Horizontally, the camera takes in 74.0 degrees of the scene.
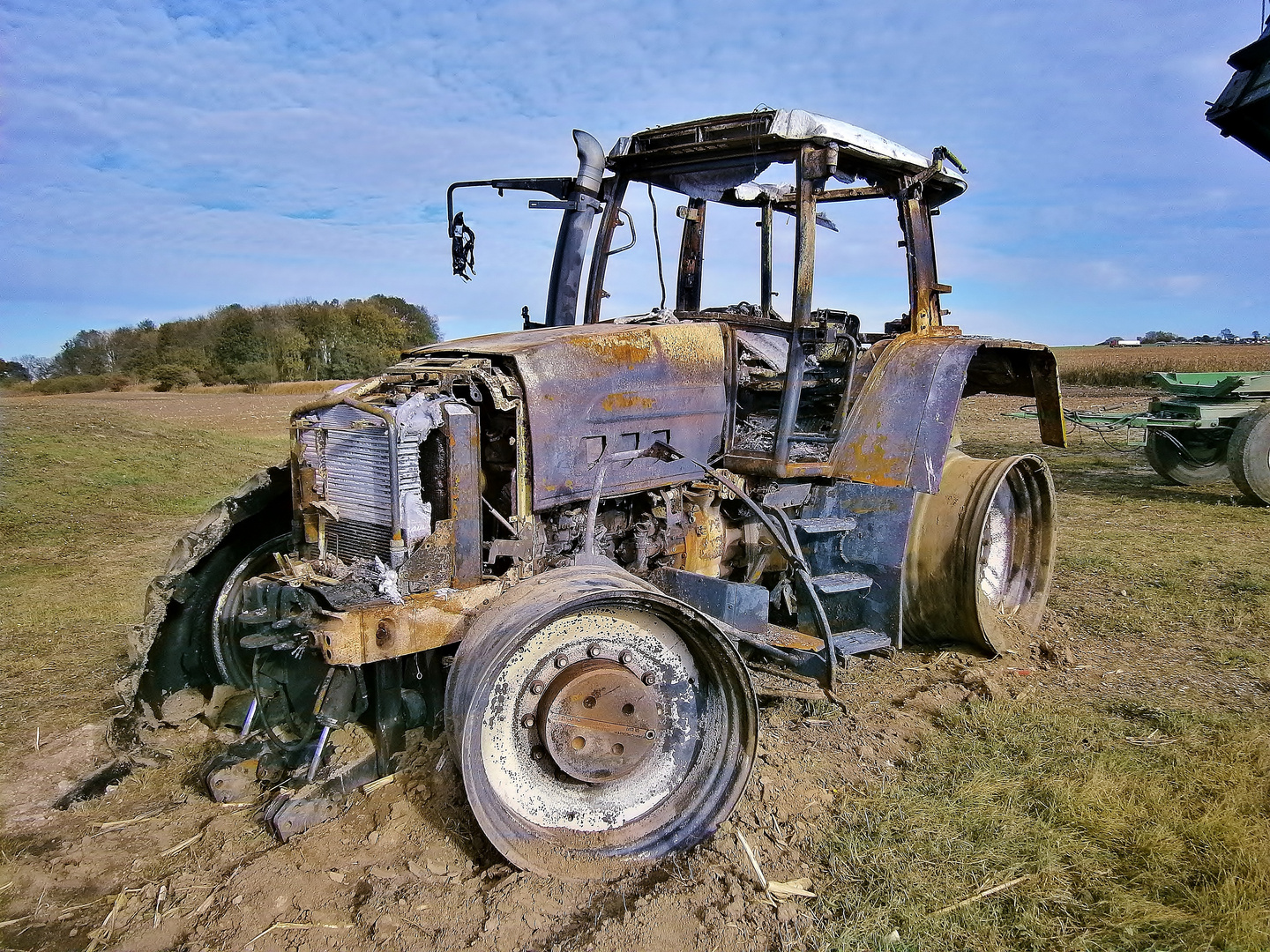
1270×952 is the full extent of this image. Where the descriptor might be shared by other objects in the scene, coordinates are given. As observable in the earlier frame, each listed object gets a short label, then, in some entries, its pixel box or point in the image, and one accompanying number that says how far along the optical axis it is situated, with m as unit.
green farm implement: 8.26
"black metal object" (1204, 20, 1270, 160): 4.50
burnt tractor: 2.81
